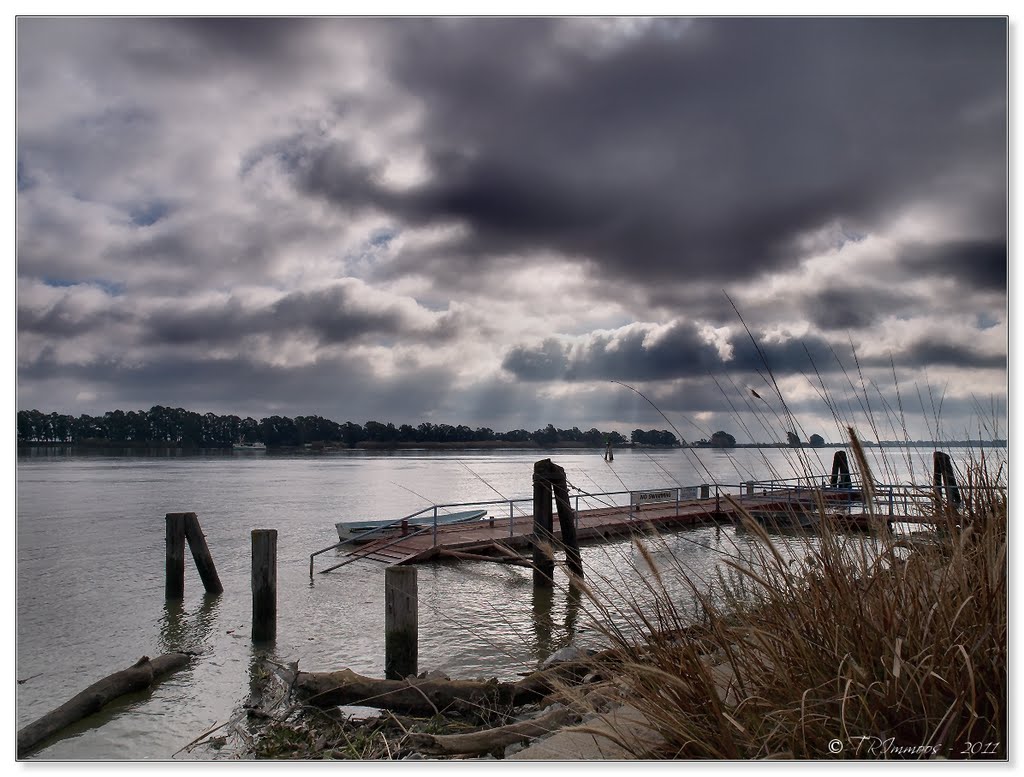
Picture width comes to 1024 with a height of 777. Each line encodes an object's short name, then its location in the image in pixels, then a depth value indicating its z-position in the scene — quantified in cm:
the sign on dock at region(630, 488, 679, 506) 2062
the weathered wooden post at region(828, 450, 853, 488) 1943
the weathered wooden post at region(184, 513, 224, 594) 1152
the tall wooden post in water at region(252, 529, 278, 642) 913
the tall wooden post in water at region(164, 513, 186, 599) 1150
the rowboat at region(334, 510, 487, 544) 1661
